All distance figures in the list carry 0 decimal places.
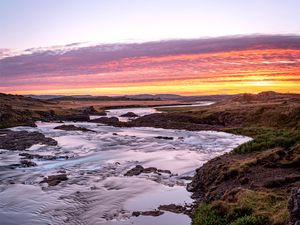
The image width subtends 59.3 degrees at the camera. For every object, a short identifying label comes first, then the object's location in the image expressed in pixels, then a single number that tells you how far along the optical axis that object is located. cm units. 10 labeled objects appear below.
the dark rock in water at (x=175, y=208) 1630
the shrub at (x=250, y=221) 1211
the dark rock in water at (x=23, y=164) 2807
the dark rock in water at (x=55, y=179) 2264
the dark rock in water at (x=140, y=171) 2500
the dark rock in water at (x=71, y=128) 5510
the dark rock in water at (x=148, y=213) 1631
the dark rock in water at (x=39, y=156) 3205
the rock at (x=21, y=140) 3864
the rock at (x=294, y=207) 959
